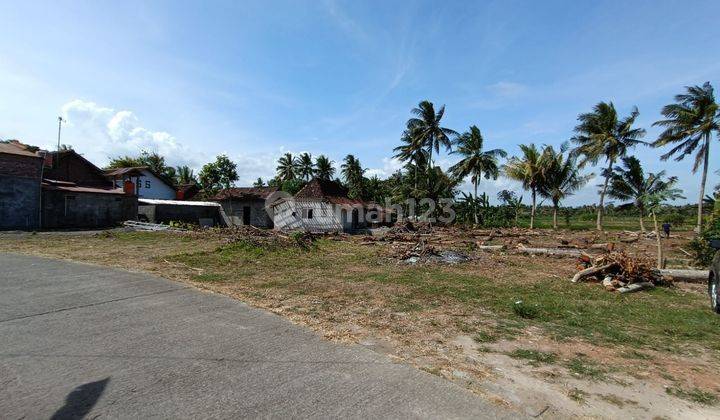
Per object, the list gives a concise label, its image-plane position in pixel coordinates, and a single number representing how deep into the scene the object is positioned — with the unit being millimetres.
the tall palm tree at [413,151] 35875
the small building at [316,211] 29969
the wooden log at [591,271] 10143
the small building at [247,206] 33469
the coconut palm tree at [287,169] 52781
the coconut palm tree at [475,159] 36250
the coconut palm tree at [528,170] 34875
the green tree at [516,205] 38038
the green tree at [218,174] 48938
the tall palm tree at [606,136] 31969
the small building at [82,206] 24000
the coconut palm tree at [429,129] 35219
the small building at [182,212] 30047
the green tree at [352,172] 45756
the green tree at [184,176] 52938
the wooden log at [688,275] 10156
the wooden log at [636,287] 8902
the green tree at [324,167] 47625
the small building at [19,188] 21625
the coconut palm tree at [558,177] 34938
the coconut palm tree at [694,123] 26688
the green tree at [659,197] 10803
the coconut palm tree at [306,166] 50469
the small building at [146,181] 34312
